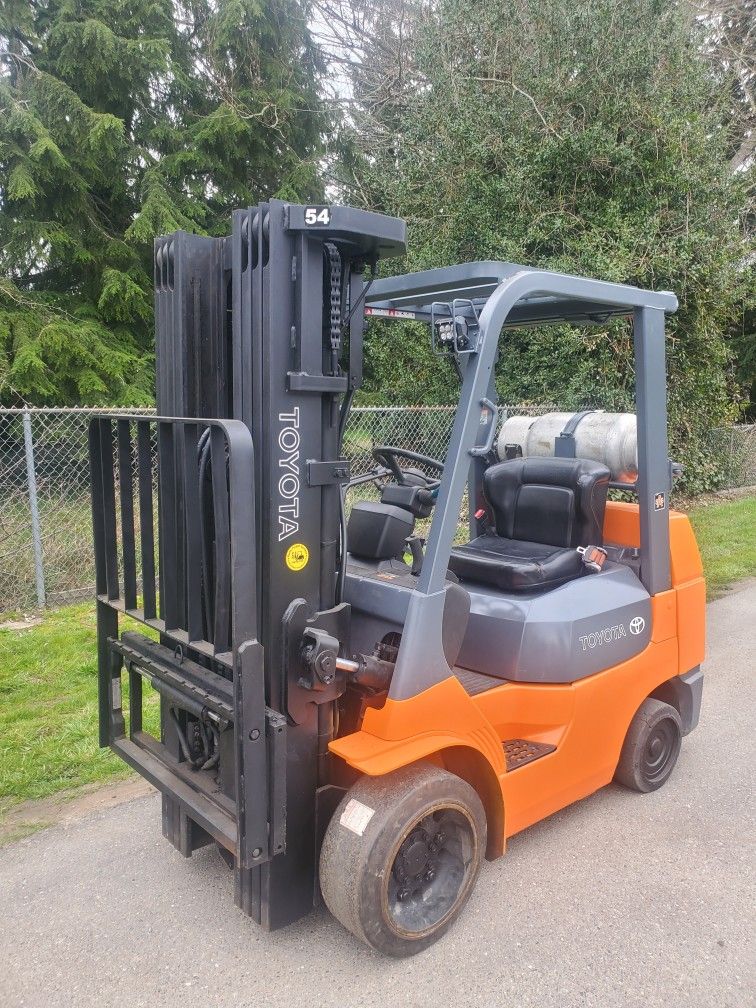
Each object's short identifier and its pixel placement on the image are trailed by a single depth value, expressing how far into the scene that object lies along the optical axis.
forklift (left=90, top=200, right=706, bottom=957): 2.42
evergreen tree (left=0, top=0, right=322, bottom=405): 9.54
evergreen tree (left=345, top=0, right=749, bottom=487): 9.92
